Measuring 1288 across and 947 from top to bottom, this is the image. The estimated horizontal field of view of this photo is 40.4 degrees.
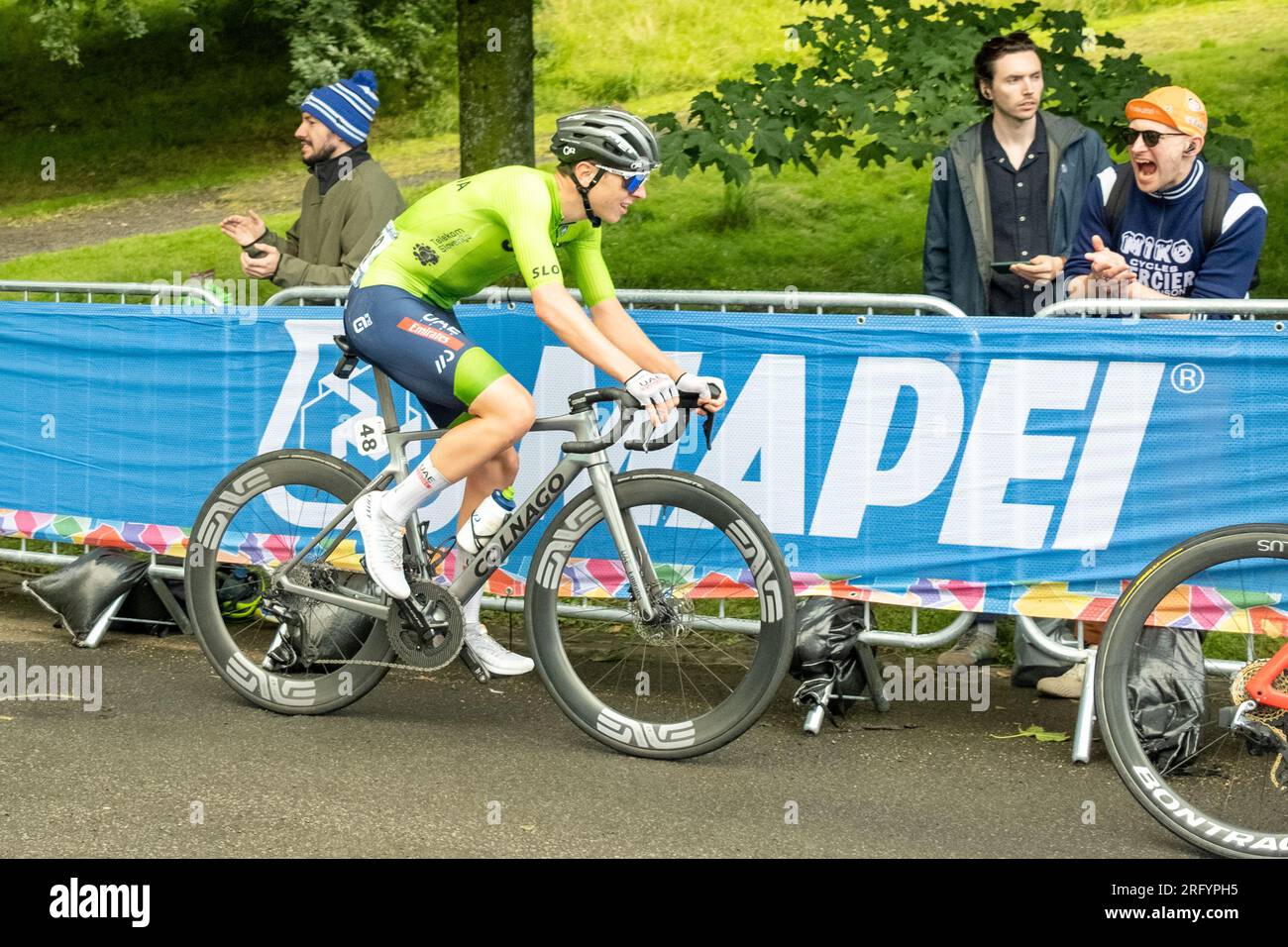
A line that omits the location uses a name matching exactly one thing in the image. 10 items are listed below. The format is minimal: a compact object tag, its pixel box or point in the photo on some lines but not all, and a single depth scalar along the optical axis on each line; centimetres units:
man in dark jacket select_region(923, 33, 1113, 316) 689
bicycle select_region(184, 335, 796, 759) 555
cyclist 546
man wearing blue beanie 752
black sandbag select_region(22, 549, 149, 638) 737
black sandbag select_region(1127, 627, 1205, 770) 543
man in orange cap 611
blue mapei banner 583
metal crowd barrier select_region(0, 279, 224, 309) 741
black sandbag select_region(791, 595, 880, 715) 616
